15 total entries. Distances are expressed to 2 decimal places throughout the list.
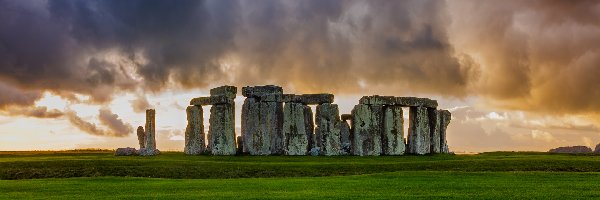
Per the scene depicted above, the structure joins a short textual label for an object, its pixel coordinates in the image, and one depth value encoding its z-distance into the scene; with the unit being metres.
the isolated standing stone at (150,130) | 50.66
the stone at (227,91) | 49.71
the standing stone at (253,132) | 49.06
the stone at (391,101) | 49.44
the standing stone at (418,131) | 50.53
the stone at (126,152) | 49.19
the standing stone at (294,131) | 49.12
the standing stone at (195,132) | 50.22
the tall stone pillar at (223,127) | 48.53
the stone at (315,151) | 48.59
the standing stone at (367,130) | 48.94
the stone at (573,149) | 66.19
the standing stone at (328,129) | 49.06
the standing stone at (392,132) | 49.56
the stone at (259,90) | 50.47
